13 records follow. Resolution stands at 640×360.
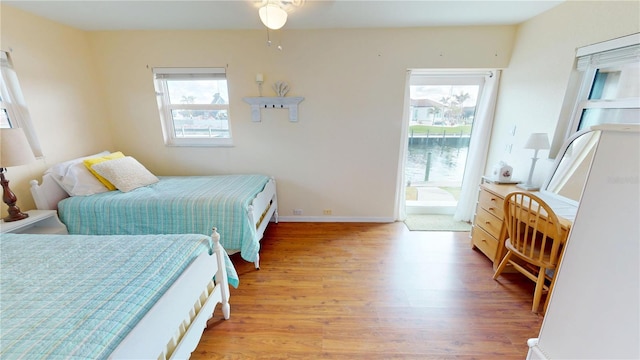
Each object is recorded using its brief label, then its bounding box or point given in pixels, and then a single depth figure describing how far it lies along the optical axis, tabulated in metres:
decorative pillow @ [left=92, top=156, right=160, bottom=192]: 2.35
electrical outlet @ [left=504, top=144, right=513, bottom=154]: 2.63
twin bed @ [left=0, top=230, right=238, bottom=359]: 0.84
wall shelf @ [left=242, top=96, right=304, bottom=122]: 2.81
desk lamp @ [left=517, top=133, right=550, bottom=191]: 2.07
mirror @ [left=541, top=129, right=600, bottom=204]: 1.87
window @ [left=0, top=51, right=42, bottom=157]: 2.10
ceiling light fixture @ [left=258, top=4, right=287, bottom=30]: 1.71
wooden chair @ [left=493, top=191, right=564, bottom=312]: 1.65
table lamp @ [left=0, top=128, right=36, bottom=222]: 1.71
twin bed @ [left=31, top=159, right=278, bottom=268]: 2.12
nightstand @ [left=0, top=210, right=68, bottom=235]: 1.90
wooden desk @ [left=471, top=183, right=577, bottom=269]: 2.13
